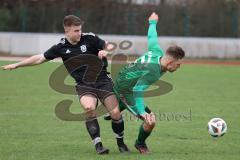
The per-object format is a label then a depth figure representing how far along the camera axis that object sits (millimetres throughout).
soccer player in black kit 17375
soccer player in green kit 17094
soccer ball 18437
